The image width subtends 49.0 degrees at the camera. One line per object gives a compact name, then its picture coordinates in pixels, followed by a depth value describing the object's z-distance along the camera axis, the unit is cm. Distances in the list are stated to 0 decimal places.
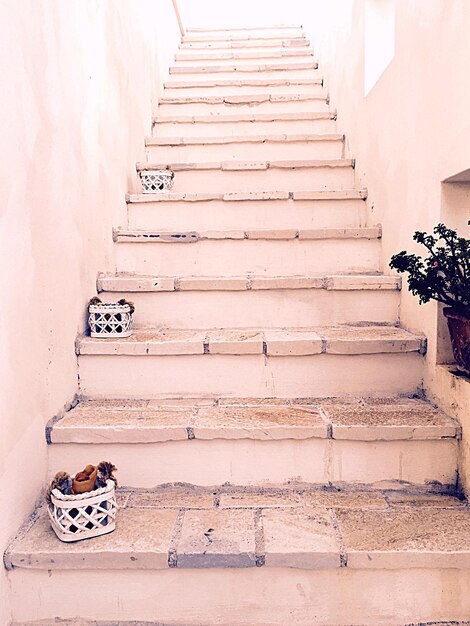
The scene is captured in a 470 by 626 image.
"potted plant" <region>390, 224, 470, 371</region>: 151
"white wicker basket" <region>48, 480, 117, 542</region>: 130
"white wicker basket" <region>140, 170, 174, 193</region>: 276
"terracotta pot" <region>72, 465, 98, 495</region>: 132
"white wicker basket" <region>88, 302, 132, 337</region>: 193
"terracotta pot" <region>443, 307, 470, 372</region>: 154
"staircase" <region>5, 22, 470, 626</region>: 130
